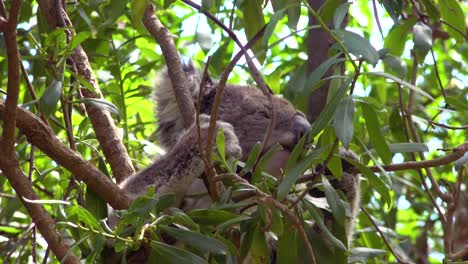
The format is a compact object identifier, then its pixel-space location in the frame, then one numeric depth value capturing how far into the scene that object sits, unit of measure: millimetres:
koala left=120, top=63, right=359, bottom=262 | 5844
